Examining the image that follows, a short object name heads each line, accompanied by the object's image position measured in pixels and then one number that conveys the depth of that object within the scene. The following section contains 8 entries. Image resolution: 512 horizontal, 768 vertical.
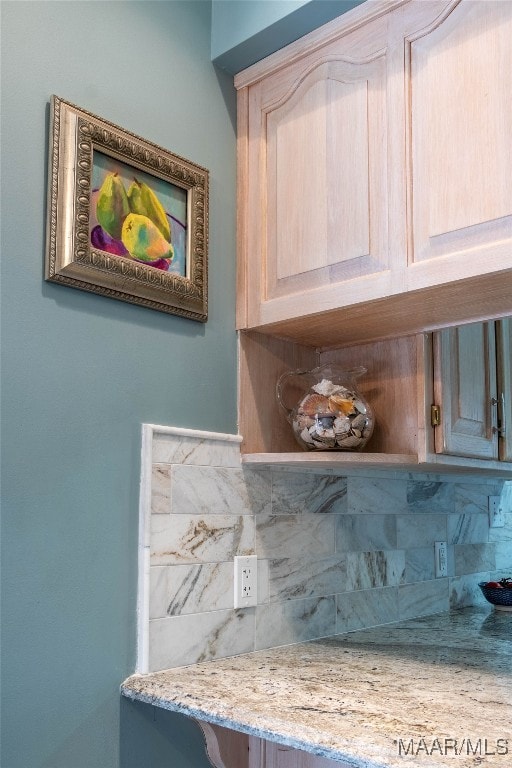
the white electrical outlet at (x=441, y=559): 2.37
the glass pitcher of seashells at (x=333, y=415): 1.63
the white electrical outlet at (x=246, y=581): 1.61
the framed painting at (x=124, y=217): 1.35
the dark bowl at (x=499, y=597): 2.43
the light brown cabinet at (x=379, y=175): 1.31
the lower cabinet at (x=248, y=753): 1.51
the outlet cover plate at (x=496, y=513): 2.77
